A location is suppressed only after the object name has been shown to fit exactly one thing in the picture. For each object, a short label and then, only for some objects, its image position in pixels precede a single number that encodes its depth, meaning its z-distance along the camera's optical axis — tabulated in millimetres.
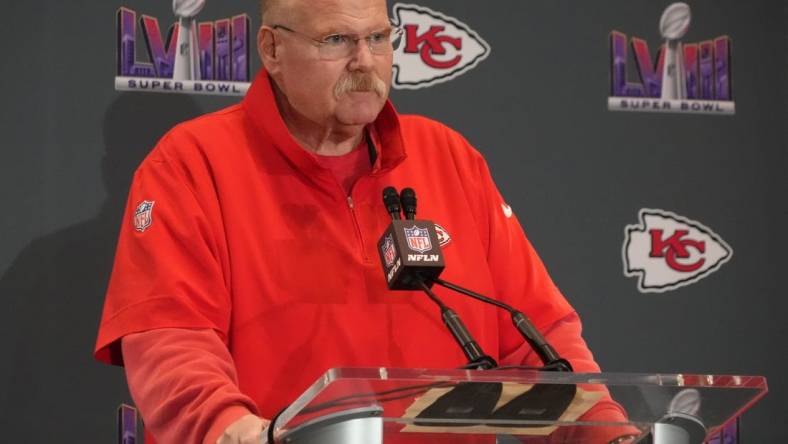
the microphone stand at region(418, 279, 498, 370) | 6122
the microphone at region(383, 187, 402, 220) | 6379
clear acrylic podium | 5963
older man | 6456
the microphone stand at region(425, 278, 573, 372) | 6141
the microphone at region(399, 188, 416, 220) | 6382
